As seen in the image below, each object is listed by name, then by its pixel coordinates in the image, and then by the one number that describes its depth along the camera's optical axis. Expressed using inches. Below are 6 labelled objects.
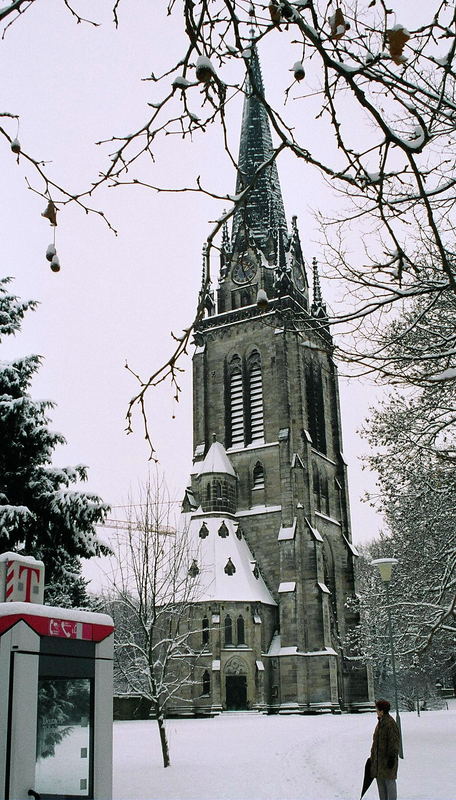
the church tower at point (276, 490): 1732.3
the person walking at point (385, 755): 424.2
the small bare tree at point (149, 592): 818.2
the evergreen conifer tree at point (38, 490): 623.2
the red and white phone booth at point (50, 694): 304.7
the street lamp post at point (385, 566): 707.4
